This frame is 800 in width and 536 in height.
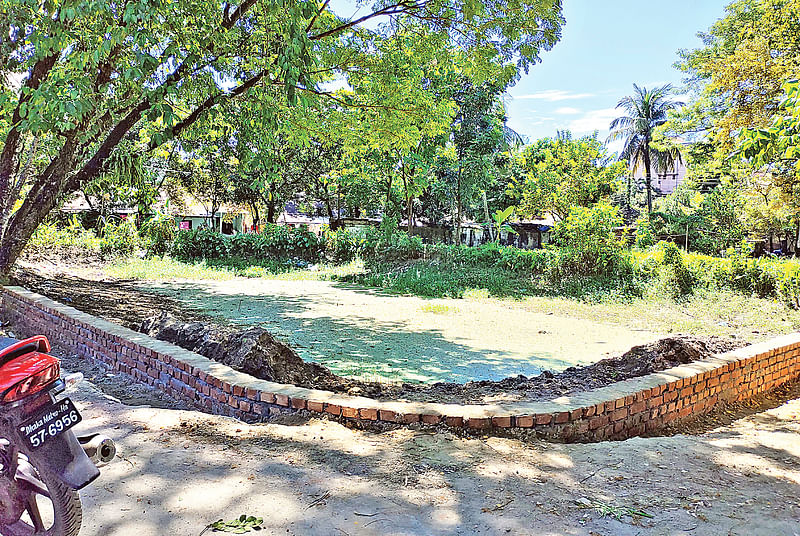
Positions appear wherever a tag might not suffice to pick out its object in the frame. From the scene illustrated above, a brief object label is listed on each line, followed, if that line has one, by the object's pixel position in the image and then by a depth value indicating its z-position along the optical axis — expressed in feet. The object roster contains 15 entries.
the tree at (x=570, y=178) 76.69
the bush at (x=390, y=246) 52.06
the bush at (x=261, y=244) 58.03
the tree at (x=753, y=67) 30.09
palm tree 104.73
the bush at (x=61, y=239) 46.14
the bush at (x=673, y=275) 34.64
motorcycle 6.17
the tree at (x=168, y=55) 16.53
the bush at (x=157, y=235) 55.11
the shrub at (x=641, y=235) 42.83
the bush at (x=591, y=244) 38.58
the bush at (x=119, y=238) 51.60
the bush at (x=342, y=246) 55.67
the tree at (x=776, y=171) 14.69
